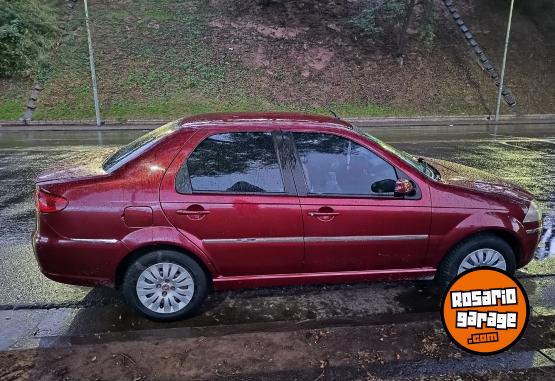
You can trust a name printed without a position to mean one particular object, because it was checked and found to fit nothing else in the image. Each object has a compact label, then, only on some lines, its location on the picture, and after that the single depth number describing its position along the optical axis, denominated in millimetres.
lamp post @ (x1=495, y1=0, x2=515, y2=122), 20141
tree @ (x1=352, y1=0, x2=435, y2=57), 21689
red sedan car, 3676
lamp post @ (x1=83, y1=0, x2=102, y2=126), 18250
